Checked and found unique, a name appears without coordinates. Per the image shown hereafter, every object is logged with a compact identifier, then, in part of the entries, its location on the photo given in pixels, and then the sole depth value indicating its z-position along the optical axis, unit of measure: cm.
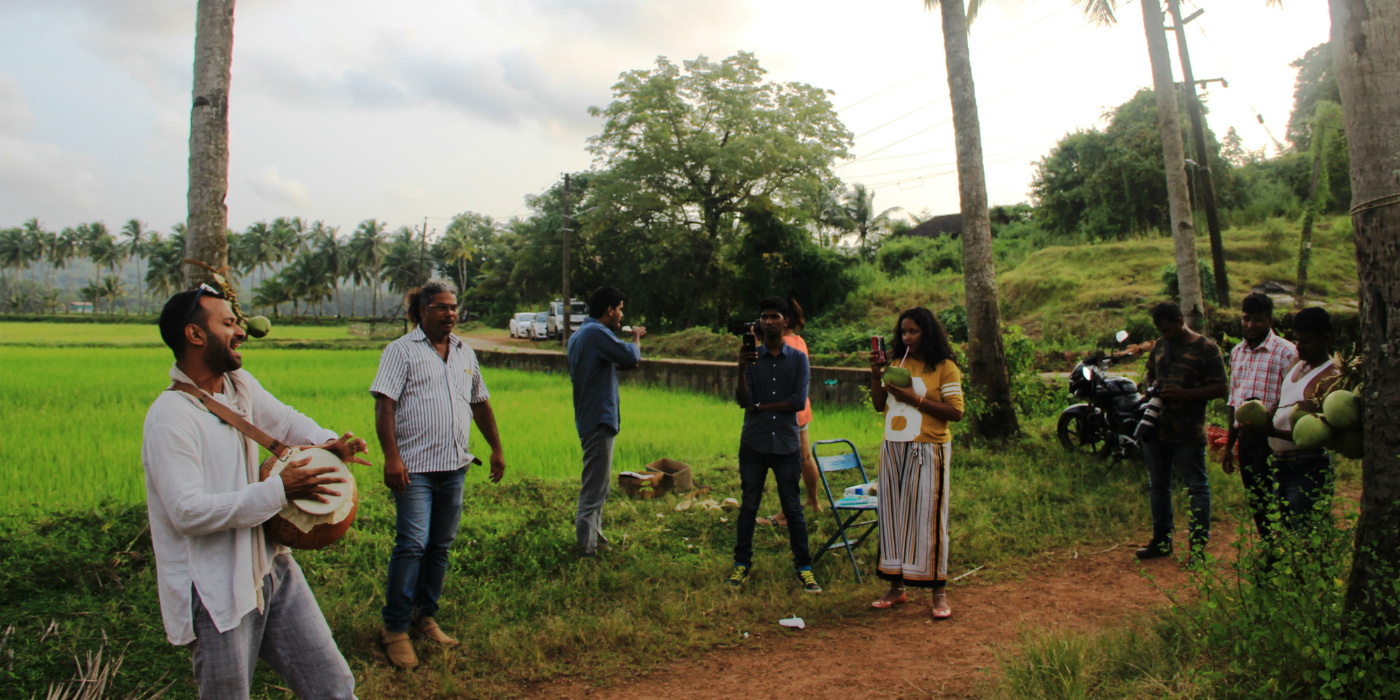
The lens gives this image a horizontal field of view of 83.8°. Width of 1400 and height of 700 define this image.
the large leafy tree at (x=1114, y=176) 2489
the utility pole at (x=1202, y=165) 1152
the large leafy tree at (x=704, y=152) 2752
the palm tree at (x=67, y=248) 9069
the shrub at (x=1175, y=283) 1591
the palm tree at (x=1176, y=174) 808
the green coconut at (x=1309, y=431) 230
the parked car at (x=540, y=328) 3506
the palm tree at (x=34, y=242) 8962
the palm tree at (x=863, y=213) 5022
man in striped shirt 359
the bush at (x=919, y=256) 2925
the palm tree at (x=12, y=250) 8862
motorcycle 720
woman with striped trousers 418
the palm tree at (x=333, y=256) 7275
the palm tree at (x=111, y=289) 7731
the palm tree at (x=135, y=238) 9350
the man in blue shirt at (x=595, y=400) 494
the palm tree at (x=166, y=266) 7044
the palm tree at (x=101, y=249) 9000
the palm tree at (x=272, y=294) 6612
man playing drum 199
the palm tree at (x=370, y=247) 7325
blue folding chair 465
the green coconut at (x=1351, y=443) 241
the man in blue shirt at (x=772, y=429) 457
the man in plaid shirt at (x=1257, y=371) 434
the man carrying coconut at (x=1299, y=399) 375
